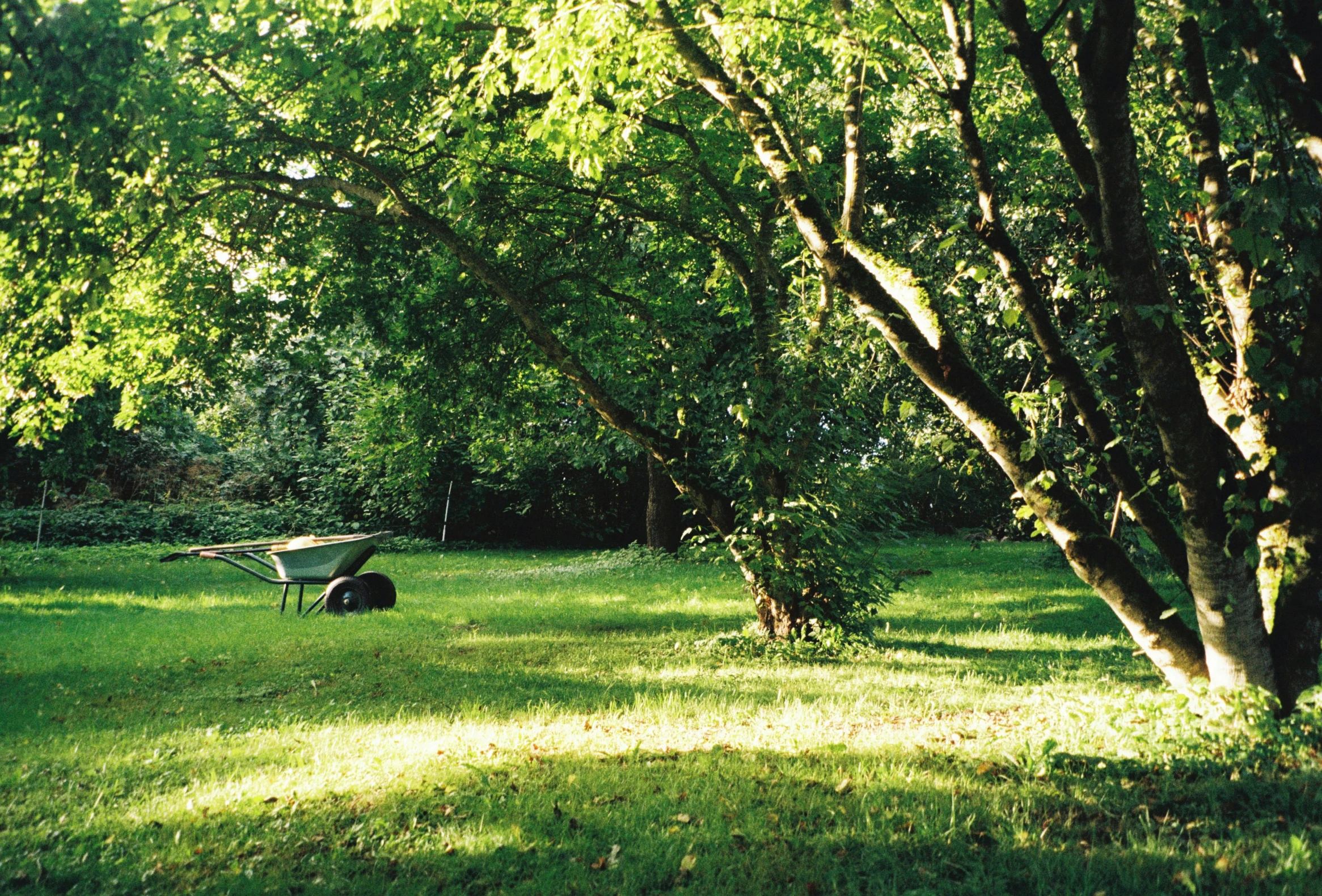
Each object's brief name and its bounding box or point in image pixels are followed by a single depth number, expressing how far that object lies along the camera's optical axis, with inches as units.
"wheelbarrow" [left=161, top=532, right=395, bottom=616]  488.4
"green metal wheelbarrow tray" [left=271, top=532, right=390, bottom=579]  488.1
